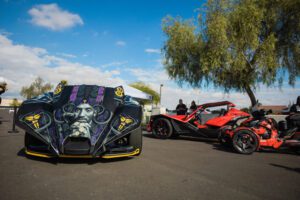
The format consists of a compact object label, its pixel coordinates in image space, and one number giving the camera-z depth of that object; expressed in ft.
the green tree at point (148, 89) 206.80
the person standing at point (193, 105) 33.55
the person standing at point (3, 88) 32.92
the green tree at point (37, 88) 176.04
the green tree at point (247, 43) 37.52
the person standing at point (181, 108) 33.47
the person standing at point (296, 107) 19.74
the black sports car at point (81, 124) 10.80
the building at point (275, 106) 253.18
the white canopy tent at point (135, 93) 43.28
